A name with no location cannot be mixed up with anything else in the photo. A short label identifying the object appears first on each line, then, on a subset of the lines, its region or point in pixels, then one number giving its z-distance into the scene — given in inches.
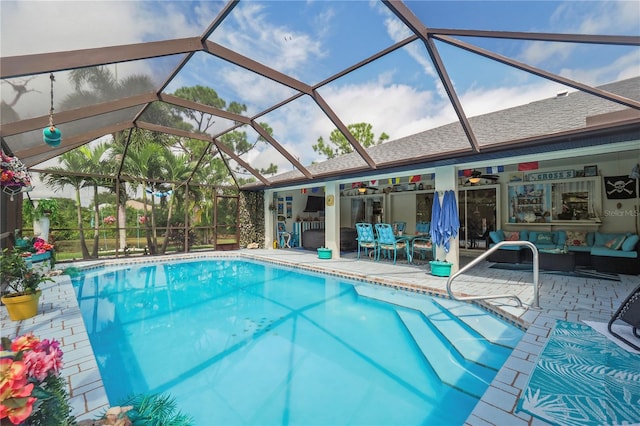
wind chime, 174.3
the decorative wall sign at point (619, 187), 306.9
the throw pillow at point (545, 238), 332.1
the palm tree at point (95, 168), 430.3
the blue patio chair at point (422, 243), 368.3
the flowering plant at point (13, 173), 172.1
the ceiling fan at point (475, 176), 320.5
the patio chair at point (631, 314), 117.0
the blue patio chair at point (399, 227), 450.9
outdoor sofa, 270.7
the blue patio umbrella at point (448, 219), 289.0
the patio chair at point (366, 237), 394.0
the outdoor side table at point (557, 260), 286.4
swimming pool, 121.4
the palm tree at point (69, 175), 397.1
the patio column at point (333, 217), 417.4
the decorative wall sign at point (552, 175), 348.5
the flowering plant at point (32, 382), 49.2
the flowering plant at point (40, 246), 233.5
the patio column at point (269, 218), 557.3
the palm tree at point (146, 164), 442.3
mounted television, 621.3
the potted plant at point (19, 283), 173.9
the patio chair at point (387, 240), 367.6
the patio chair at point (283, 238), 570.3
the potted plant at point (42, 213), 349.1
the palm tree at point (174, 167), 474.2
